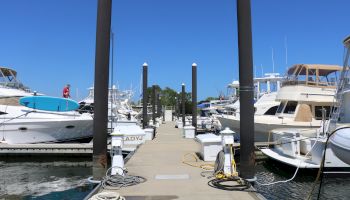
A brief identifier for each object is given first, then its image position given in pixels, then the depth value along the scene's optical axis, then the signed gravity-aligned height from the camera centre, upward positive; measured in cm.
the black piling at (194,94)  2523 +184
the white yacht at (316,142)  1139 -60
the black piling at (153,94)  3062 +237
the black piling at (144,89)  2405 +207
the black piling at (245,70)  759 +102
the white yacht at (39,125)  2038 -16
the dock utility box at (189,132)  2212 -52
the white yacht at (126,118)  1675 +33
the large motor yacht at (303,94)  1949 +149
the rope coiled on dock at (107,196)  602 -113
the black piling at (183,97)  3320 +216
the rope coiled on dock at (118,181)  762 -117
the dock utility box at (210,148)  1185 -75
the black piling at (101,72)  800 +102
